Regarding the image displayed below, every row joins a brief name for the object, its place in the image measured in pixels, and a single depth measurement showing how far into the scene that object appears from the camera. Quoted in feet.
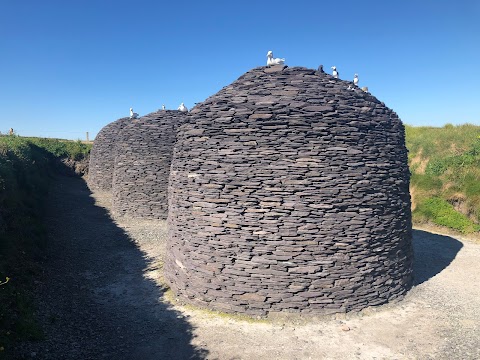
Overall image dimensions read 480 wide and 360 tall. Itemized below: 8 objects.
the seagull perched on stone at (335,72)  31.30
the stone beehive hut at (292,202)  24.91
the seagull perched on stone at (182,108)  59.26
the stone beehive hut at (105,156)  86.07
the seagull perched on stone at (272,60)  29.73
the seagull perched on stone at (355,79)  31.27
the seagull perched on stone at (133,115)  70.03
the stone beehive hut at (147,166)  56.85
